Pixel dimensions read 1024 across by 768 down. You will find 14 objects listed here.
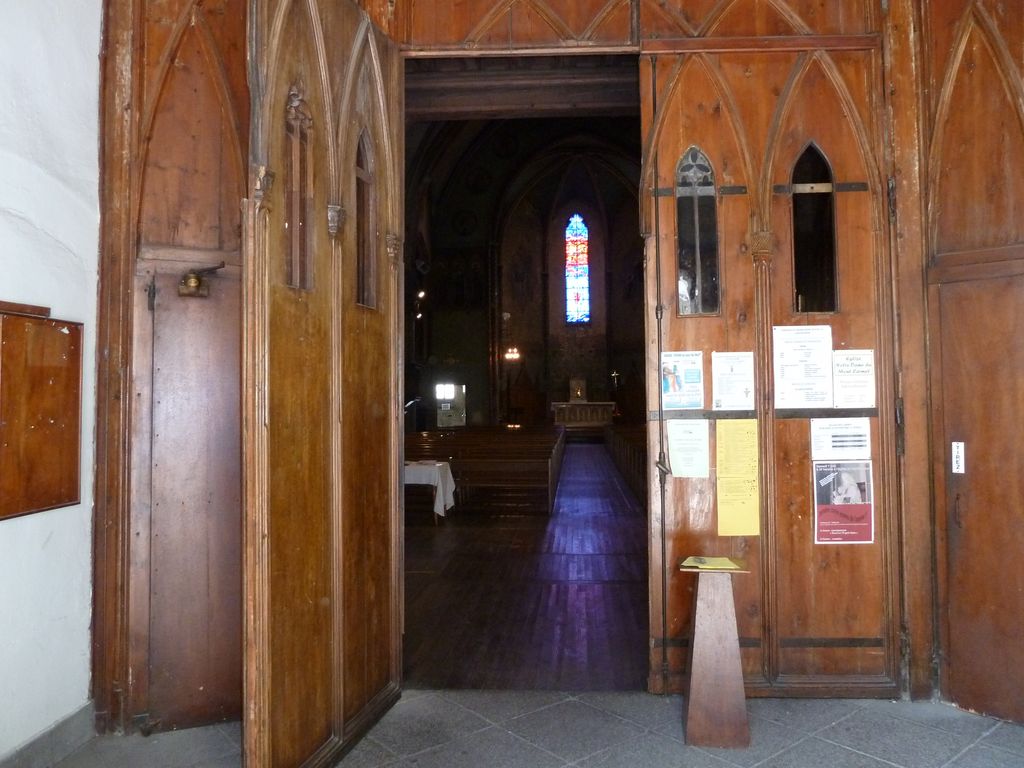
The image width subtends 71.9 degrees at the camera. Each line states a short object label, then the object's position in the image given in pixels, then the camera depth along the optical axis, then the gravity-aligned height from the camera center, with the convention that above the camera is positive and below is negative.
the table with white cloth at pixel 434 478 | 9.00 -0.91
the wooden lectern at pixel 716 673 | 3.20 -1.24
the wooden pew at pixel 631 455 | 10.42 -0.87
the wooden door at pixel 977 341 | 3.46 +0.30
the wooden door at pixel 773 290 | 3.79 +0.62
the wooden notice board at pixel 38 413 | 2.88 +0.00
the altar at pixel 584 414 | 23.38 -0.30
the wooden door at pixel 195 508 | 3.50 -0.50
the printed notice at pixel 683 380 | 3.88 +0.13
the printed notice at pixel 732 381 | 3.86 +0.12
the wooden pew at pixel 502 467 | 9.66 -0.86
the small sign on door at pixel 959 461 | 3.64 -0.32
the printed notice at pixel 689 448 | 3.86 -0.24
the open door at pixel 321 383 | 2.64 +0.11
